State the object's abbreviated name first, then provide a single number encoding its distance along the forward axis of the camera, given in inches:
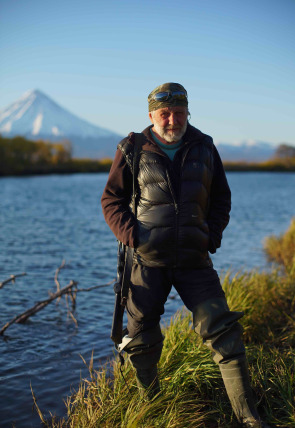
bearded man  134.2
